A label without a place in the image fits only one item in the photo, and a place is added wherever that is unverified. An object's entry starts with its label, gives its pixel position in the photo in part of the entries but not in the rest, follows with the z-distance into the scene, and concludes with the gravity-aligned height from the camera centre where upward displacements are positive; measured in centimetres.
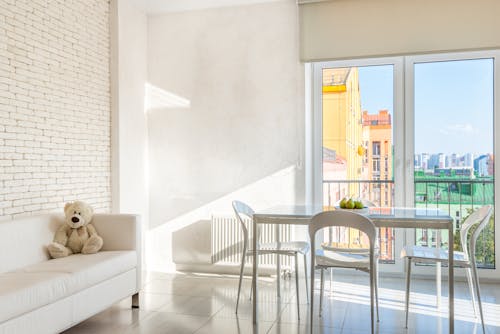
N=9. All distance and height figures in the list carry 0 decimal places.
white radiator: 479 -79
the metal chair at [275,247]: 372 -68
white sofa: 266 -71
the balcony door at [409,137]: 464 +27
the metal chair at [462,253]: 320 -65
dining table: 305 -37
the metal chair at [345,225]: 293 -47
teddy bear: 372 -55
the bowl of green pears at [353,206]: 342 -31
